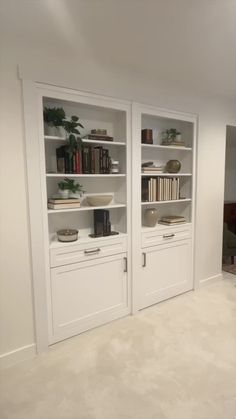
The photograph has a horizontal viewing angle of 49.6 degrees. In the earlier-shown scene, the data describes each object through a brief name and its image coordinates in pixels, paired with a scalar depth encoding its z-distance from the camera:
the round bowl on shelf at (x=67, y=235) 2.26
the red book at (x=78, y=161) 2.23
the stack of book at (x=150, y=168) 2.67
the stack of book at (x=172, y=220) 2.94
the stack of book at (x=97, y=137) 2.32
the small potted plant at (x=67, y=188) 2.24
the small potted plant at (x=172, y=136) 2.90
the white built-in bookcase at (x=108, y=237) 2.04
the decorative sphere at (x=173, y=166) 2.91
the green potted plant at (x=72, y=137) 2.11
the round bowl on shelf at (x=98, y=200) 2.40
